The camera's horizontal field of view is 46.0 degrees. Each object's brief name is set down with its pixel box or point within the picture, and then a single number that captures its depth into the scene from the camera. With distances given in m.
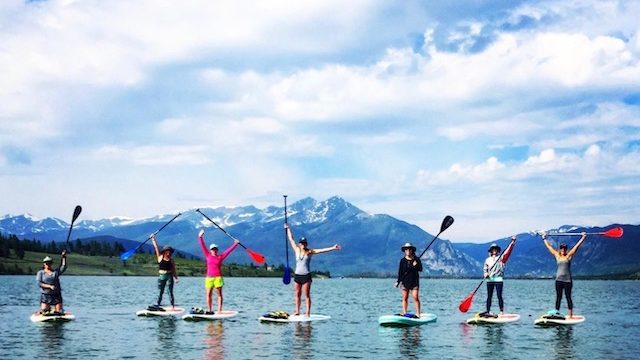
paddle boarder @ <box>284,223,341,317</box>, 34.44
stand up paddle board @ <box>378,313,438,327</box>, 34.97
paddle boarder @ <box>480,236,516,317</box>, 35.66
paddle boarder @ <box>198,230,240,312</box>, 36.28
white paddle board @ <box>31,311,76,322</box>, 34.94
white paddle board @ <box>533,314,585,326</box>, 35.69
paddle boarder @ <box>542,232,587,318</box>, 35.53
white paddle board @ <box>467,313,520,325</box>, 36.25
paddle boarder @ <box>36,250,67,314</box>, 35.12
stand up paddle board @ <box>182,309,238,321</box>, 36.53
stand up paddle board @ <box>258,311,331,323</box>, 35.81
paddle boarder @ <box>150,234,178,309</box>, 37.28
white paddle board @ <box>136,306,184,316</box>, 38.69
